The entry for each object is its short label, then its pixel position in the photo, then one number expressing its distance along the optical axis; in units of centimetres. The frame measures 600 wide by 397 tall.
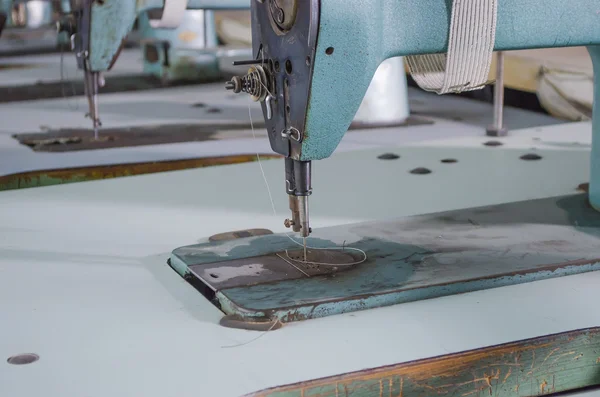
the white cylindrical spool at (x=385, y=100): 278
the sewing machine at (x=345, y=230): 125
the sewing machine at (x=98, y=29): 225
